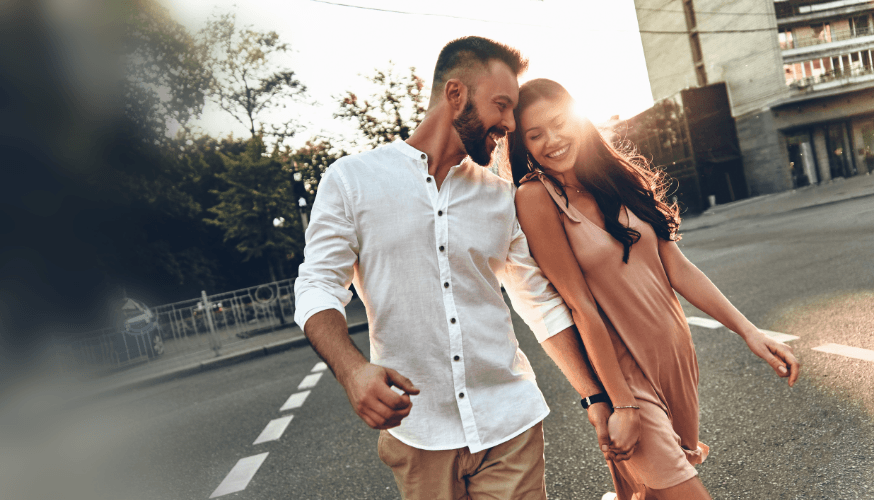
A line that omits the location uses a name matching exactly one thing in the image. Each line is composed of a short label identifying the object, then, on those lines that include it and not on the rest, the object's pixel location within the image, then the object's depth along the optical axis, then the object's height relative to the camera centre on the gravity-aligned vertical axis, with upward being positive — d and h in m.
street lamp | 16.02 +1.10
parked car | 12.37 -1.19
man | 1.65 -0.28
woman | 1.72 -0.34
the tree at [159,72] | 19.77 +8.16
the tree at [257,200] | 19.72 +1.92
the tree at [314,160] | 19.25 +2.79
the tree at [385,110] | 19.17 +4.00
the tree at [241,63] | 26.91 +9.13
